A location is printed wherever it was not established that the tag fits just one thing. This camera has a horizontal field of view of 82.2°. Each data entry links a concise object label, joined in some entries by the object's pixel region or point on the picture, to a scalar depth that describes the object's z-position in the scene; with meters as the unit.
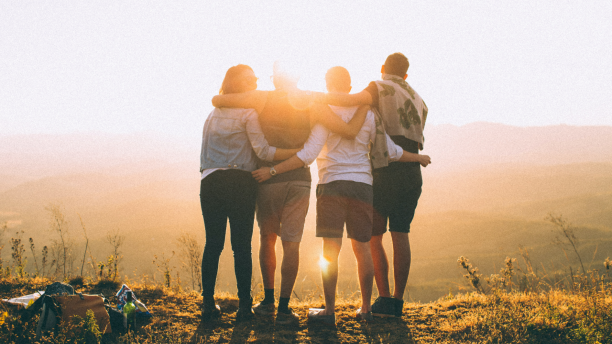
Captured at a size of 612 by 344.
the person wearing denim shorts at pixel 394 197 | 3.47
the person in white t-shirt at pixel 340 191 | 3.16
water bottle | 2.97
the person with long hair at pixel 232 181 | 3.11
